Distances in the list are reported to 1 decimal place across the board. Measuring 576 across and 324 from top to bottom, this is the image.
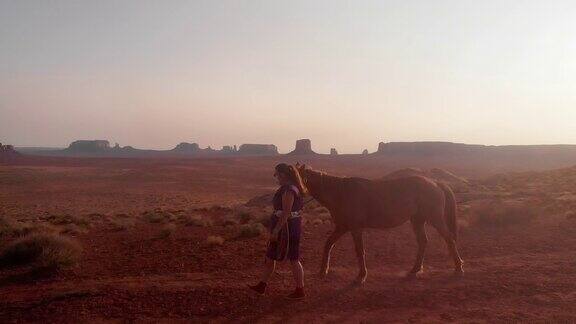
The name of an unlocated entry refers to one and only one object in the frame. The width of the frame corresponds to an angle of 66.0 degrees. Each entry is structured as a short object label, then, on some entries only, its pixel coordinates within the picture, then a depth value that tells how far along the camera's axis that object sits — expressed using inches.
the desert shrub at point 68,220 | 676.6
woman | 248.5
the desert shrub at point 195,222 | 611.9
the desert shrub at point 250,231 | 493.4
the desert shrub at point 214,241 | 438.3
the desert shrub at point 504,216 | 559.5
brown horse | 297.4
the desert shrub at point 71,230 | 550.2
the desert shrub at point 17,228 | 494.6
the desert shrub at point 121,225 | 576.7
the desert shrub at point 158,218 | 694.5
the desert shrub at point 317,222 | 601.0
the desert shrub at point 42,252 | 330.0
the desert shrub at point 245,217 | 651.5
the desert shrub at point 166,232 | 503.3
